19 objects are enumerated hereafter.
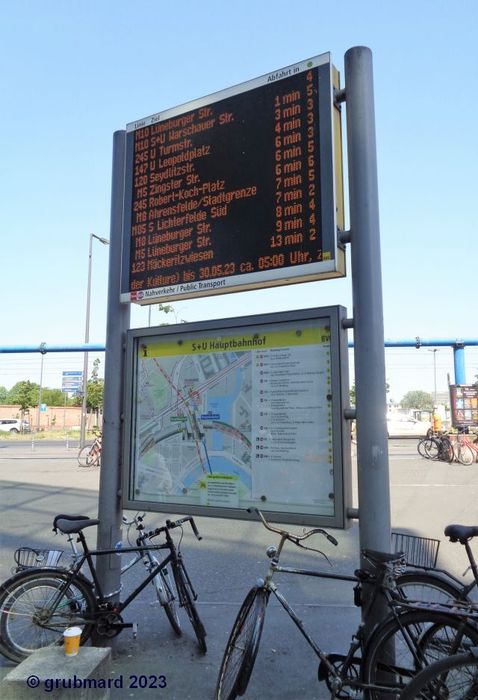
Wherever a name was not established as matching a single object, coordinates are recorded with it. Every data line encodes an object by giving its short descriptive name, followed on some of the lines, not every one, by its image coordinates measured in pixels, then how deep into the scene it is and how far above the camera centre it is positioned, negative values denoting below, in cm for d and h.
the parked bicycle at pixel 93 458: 1775 -117
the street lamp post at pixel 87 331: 2461 +414
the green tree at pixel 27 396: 6177 +307
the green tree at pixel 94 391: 4652 +256
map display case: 338 +2
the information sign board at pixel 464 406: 1862 +51
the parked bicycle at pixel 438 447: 1738 -84
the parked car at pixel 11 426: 5418 -50
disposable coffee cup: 296 -117
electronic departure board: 353 +161
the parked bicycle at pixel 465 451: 1703 -92
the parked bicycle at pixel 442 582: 316 -94
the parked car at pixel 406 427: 3794 -41
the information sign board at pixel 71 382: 2810 +201
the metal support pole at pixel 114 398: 410 +18
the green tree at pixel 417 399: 11136 +475
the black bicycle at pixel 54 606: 376 -126
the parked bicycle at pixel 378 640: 274 -112
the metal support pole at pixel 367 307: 311 +67
